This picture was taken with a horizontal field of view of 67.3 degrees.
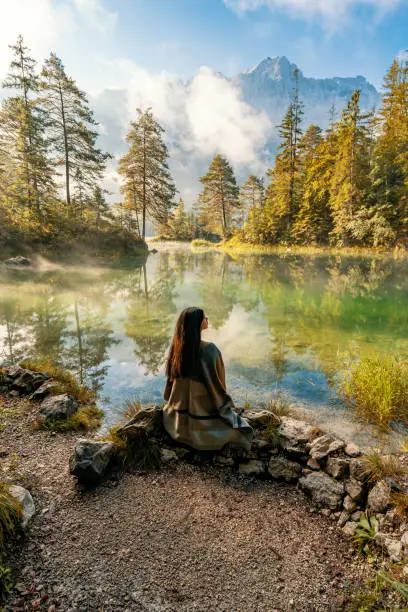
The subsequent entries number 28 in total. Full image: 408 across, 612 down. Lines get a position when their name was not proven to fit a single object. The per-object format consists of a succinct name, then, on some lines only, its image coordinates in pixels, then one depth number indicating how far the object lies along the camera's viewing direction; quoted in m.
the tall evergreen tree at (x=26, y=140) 22.56
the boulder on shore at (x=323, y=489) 3.14
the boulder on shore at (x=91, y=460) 3.34
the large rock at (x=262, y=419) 4.19
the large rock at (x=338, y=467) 3.35
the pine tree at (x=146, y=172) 35.28
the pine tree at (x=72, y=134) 26.36
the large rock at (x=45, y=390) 5.22
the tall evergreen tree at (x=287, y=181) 40.12
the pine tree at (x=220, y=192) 53.07
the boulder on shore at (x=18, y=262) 22.62
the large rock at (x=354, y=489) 3.07
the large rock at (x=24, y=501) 2.69
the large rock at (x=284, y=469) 3.58
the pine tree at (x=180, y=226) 74.44
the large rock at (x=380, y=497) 2.88
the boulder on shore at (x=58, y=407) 4.61
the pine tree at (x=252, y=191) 55.69
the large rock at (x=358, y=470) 3.23
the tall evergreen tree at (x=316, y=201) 37.34
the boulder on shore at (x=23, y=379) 5.51
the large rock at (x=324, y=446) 3.62
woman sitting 3.60
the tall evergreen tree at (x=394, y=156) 30.92
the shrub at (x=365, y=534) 2.61
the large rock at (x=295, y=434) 3.84
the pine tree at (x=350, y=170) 32.19
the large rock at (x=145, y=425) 3.94
